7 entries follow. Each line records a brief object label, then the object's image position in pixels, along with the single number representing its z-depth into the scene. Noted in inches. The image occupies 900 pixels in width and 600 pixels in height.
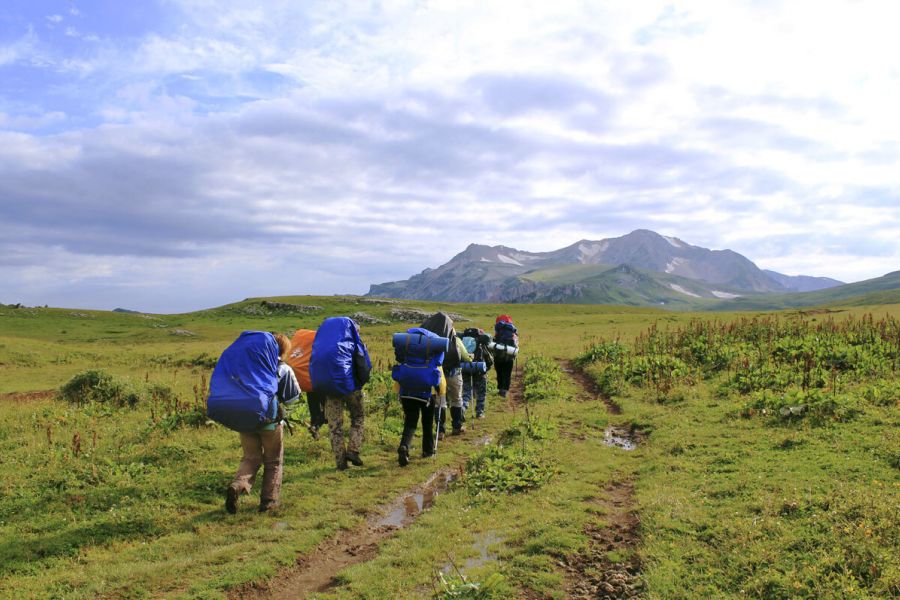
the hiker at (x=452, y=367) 519.2
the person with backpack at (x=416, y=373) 472.7
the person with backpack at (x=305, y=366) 473.1
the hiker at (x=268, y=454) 372.5
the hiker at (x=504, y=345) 745.0
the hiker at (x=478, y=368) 644.7
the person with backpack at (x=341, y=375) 439.2
